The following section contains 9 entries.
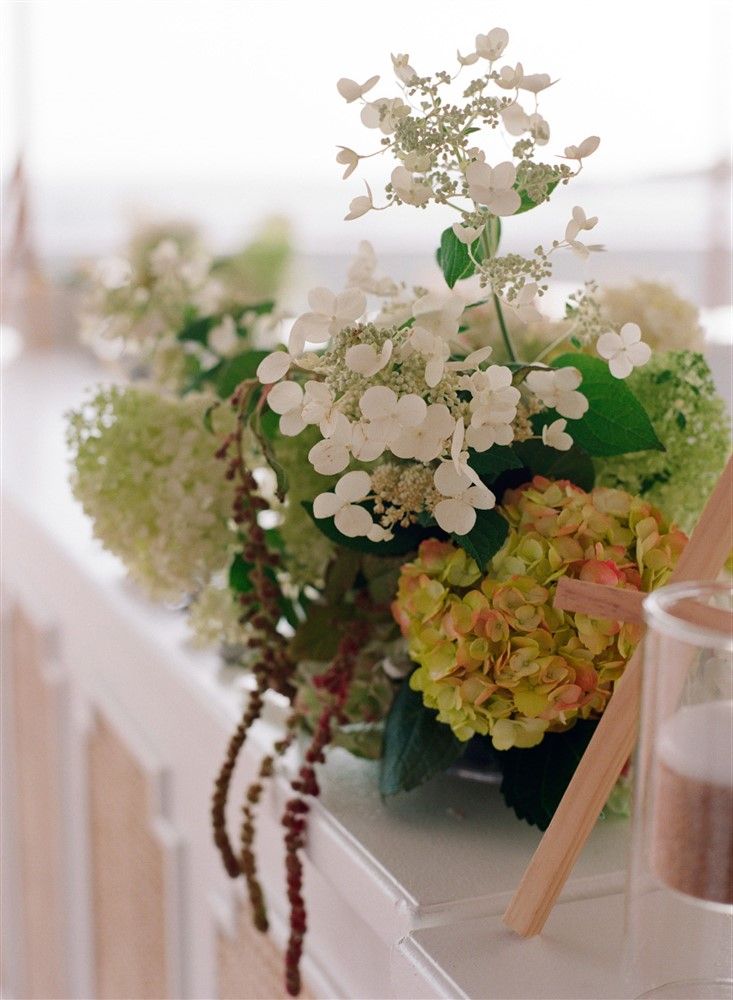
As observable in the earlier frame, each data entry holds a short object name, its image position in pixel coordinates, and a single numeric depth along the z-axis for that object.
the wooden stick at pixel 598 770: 0.50
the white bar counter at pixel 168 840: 0.60
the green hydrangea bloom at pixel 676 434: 0.66
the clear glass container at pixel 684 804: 0.43
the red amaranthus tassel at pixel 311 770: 0.72
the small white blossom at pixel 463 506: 0.54
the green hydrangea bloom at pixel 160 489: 0.77
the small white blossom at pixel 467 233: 0.55
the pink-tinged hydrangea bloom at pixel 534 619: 0.58
